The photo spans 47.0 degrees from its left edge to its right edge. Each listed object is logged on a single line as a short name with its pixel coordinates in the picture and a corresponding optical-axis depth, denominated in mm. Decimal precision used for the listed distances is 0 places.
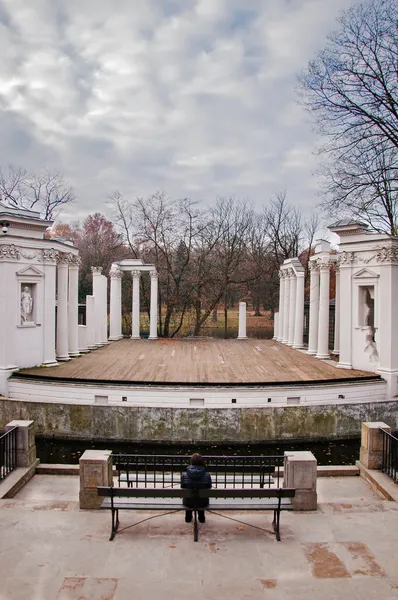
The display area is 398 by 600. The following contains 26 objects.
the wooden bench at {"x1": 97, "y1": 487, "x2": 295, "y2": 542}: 6320
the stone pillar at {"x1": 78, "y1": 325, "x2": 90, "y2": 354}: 24297
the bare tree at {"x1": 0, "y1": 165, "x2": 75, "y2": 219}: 39594
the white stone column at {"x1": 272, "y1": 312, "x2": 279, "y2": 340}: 33859
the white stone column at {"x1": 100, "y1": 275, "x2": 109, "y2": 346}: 27672
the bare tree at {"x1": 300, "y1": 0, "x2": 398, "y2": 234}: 14758
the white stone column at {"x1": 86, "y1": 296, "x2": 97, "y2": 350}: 25422
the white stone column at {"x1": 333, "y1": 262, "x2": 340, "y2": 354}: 24562
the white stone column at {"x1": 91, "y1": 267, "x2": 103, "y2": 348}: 27266
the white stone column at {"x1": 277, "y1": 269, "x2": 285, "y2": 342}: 31797
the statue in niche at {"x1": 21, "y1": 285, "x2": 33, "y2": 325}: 18016
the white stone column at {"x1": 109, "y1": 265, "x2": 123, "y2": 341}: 31514
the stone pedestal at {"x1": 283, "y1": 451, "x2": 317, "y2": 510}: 7105
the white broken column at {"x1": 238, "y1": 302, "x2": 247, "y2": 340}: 33344
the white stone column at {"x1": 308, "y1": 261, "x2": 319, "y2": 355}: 24203
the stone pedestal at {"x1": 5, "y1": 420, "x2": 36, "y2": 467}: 8641
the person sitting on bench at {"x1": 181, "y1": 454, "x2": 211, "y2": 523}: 6516
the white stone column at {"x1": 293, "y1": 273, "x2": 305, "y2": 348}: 27344
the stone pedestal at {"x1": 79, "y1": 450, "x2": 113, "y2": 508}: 7191
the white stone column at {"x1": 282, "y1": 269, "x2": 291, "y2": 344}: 30422
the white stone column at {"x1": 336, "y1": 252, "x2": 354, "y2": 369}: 19081
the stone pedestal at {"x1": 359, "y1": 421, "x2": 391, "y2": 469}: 8961
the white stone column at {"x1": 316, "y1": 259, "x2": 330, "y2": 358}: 22594
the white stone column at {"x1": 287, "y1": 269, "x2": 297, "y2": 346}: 28578
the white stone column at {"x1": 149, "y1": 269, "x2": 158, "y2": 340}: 31984
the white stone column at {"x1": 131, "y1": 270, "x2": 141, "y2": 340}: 31969
